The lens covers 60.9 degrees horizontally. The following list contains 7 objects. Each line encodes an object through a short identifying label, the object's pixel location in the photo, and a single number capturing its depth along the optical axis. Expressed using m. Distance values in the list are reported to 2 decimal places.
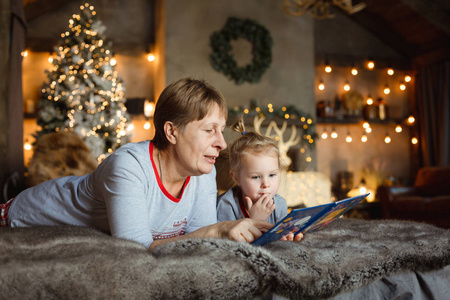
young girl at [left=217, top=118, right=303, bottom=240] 1.71
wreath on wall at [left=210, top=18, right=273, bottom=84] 6.35
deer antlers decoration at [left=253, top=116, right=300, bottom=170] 6.12
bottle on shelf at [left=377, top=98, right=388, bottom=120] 7.53
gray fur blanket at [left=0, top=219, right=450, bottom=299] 0.75
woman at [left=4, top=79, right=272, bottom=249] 1.18
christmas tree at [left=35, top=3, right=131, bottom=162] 5.14
